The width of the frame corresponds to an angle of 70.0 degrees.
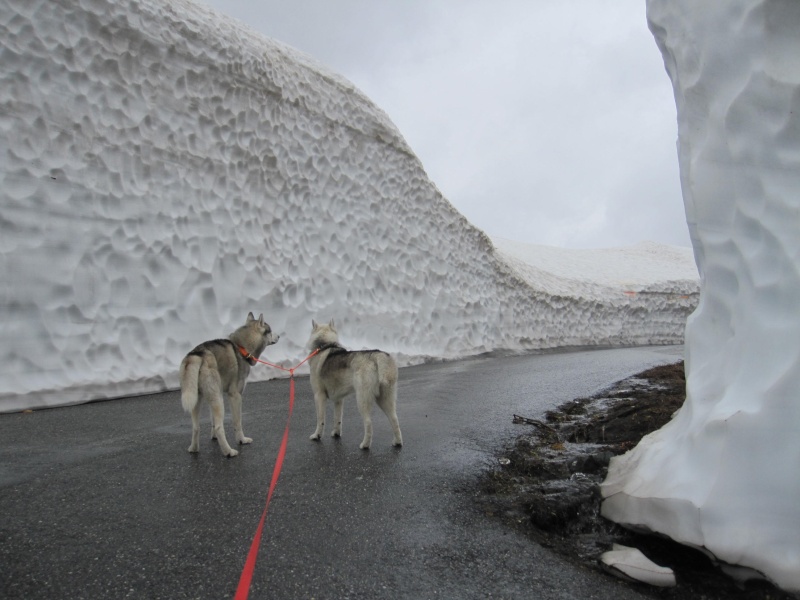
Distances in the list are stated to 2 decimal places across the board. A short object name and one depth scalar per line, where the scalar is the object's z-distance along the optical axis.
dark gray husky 4.62
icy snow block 2.59
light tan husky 4.94
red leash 2.39
